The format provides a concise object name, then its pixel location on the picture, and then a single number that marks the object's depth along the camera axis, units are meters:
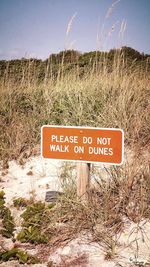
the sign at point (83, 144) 2.87
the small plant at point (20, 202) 3.60
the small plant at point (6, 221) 3.06
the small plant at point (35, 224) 2.92
